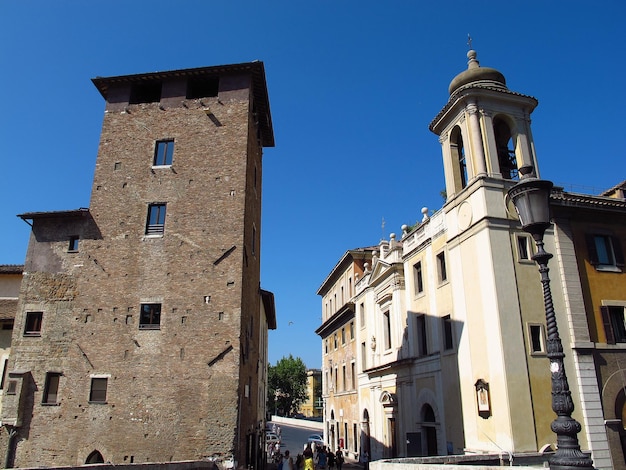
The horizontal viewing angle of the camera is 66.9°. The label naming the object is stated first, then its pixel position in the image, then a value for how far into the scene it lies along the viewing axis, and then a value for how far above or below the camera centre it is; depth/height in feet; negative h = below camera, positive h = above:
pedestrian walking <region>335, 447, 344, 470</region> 88.02 -9.37
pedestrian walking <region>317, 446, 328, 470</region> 92.32 -9.74
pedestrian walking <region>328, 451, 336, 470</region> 90.89 -9.78
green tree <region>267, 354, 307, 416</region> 285.02 +14.00
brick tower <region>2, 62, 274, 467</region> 57.00 +14.26
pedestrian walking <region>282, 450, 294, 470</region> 76.06 -9.07
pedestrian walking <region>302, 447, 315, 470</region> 62.13 -6.64
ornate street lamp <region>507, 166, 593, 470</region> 19.53 +3.07
